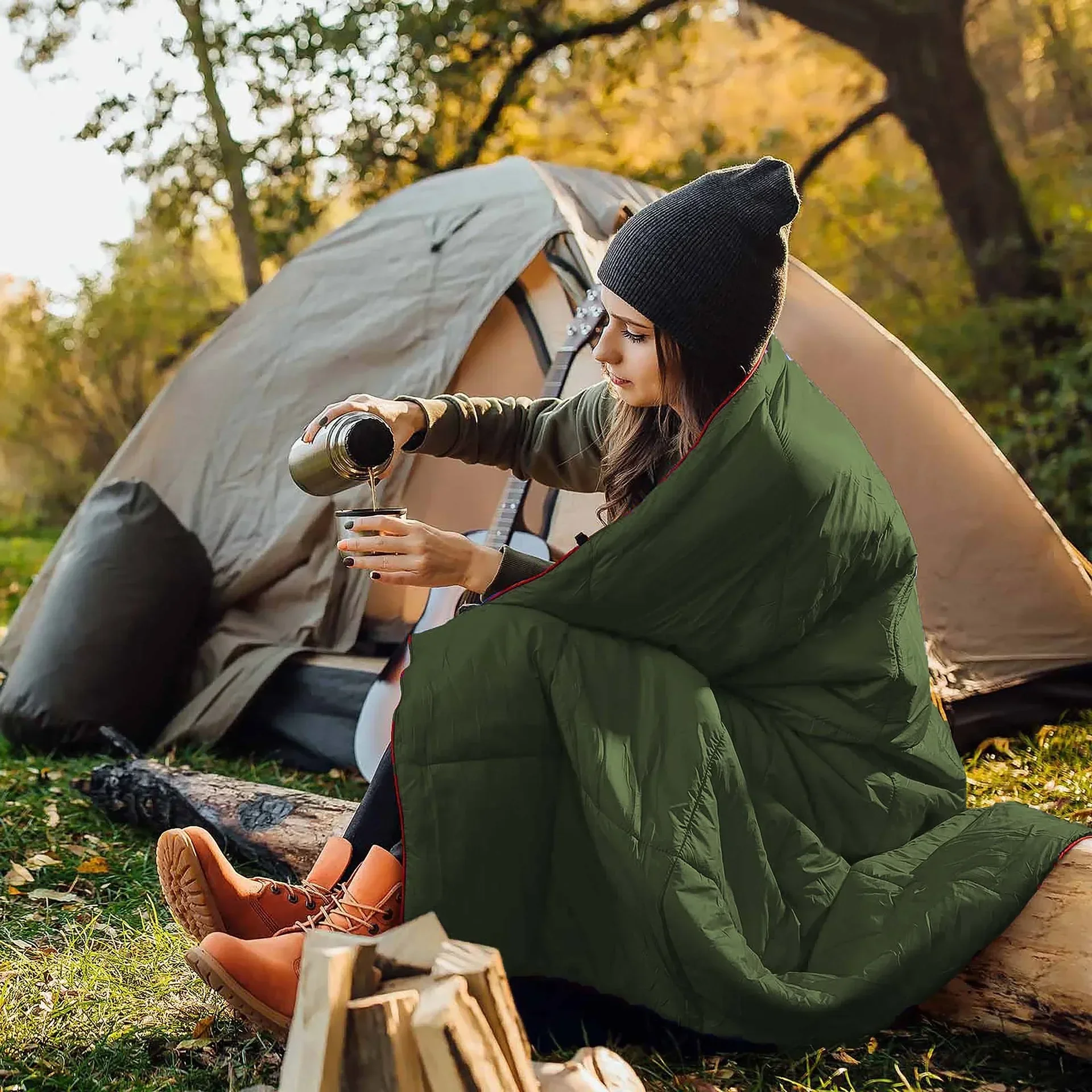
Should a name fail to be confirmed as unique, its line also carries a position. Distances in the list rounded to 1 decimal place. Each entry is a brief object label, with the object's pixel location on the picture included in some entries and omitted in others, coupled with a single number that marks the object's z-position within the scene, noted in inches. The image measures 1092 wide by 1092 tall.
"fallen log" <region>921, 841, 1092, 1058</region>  57.7
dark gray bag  111.1
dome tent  117.5
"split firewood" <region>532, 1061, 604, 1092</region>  47.3
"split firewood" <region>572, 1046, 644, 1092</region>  49.2
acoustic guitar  103.7
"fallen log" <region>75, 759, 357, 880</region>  81.6
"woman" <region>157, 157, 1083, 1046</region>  53.5
